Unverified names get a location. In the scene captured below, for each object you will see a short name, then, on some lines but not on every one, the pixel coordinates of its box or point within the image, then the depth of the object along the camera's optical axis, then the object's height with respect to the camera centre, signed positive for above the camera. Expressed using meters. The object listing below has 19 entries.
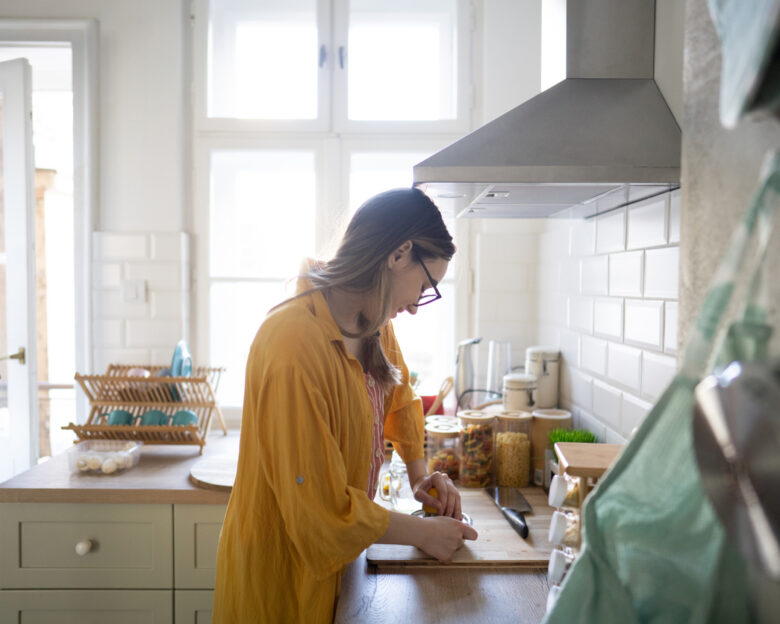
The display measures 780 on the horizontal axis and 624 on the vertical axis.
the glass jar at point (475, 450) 1.72 -0.47
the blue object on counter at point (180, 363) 2.12 -0.28
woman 1.05 -0.28
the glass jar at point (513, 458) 1.74 -0.49
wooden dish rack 2.04 -0.40
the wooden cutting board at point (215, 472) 1.70 -0.55
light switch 2.41 -0.03
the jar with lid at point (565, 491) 0.94 -0.33
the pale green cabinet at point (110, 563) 1.72 -0.79
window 2.48 +0.63
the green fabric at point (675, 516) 0.37 -0.17
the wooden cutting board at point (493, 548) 1.22 -0.55
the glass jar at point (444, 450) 1.77 -0.48
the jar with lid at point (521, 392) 1.93 -0.33
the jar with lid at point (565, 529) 0.88 -0.38
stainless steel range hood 1.10 +0.28
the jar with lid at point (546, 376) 2.03 -0.30
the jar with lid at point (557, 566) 0.85 -0.39
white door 2.43 +0.00
